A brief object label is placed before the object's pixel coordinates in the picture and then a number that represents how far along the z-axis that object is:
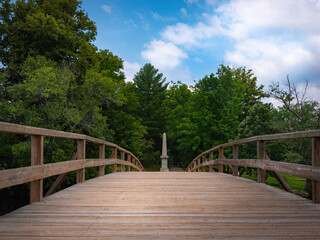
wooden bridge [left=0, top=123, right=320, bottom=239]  2.28
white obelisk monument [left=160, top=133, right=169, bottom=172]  21.22
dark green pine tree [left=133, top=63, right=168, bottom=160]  40.09
